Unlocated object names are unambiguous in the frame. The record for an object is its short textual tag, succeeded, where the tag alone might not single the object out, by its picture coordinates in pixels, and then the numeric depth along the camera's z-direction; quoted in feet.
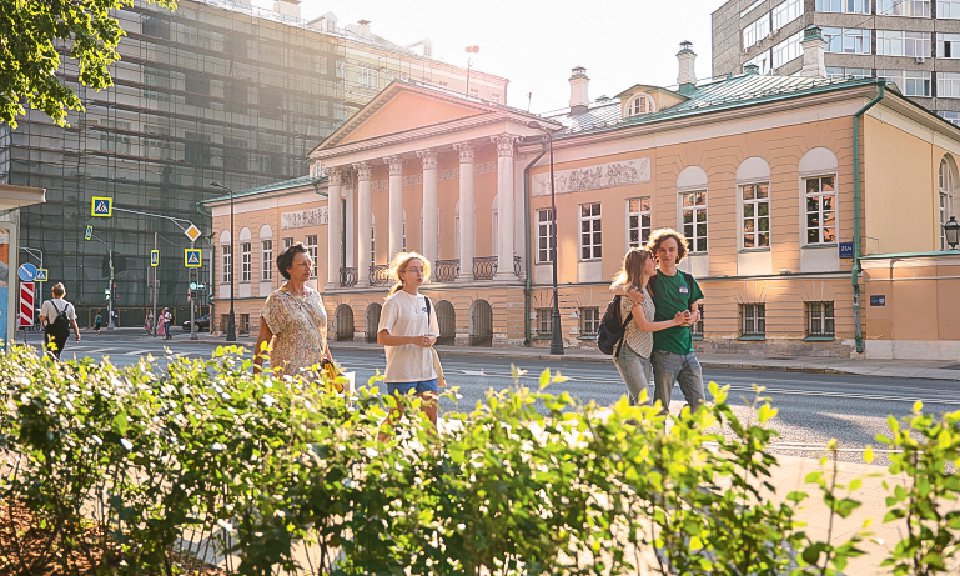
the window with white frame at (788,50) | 192.24
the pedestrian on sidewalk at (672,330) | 24.52
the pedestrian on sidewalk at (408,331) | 25.04
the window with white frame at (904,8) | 188.96
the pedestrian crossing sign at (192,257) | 157.37
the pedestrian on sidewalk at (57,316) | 57.57
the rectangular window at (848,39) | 190.39
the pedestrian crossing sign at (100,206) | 127.60
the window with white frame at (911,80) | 192.54
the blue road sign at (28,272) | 83.76
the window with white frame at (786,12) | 192.24
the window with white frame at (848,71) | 191.21
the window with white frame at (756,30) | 207.62
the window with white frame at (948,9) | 188.55
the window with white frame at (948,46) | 190.29
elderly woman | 24.17
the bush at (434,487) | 7.94
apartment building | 189.26
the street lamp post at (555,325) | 102.47
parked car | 222.48
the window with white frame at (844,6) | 188.65
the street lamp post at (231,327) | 157.79
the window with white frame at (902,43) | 190.60
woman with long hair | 24.00
